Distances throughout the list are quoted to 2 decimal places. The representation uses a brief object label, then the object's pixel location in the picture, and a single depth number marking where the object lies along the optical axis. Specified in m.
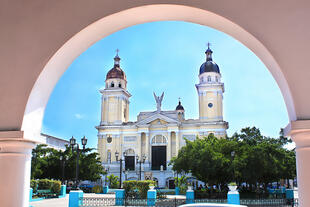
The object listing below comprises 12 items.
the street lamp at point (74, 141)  14.78
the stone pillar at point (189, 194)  17.86
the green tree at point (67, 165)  31.02
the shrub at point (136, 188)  19.41
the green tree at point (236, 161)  22.00
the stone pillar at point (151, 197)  16.37
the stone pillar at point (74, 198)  14.30
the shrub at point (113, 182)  31.85
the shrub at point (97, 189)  30.33
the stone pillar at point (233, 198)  14.52
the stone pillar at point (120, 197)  17.33
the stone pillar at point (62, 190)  24.24
